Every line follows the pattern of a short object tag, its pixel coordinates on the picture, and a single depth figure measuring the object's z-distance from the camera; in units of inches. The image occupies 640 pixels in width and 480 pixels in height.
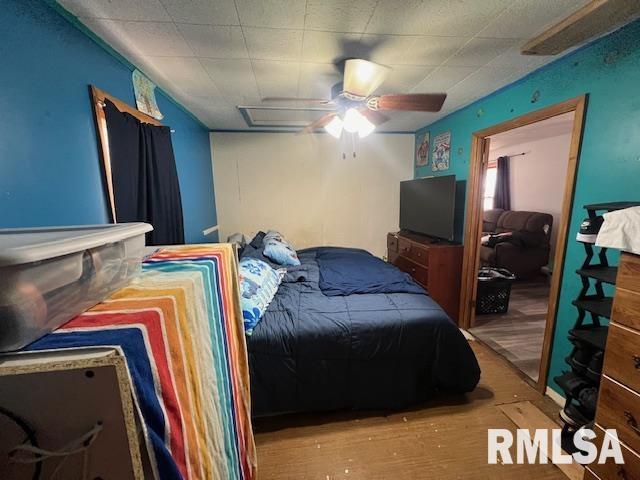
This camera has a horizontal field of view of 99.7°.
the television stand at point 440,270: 112.0
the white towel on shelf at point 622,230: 39.3
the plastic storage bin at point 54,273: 15.2
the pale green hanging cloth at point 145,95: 72.8
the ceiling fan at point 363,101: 65.4
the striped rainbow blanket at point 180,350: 17.4
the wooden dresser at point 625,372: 40.2
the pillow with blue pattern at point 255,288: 63.4
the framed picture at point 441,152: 122.7
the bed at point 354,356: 63.8
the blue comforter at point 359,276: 81.4
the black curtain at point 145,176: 61.5
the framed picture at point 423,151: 140.5
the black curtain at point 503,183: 201.9
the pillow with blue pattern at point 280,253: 107.5
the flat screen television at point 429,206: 111.0
